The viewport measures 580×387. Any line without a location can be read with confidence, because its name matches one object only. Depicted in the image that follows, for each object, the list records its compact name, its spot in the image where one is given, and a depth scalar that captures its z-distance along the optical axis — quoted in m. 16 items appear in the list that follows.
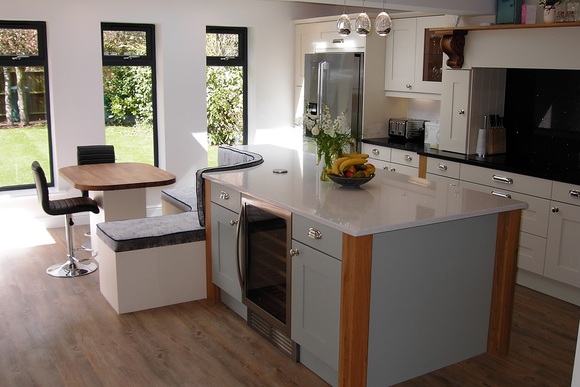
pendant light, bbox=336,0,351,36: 4.05
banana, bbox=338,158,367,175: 3.91
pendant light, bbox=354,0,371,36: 3.93
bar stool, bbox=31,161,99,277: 4.84
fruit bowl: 3.92
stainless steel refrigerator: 6.49
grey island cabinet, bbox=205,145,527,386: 3.20
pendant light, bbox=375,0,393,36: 3.90
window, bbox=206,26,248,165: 7.31
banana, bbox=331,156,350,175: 3.94
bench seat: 4.33
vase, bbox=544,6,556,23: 4.71
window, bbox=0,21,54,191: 6.27
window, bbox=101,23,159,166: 6.74
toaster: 6.40
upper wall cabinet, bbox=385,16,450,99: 5.87
